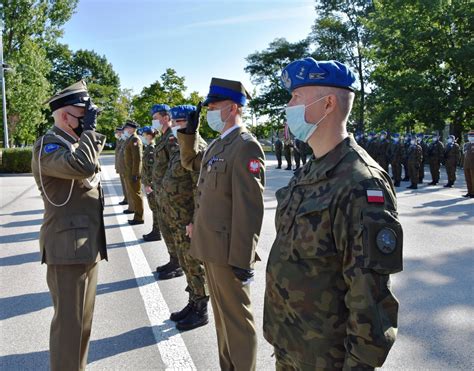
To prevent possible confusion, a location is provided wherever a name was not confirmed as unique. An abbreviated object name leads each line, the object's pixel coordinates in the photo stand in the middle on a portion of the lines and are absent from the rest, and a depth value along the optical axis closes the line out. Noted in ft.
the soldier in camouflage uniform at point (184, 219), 13.61
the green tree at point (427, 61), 87.51
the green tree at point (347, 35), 142.82
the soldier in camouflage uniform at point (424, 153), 57.89
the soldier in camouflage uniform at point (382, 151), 63.56
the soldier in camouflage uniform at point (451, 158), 51.52
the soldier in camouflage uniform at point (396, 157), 56.03
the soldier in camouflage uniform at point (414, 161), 50.97
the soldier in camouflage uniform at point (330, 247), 5.01
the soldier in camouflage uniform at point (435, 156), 55.31
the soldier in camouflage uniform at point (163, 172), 17.79
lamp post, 73.86
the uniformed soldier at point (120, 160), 34.99
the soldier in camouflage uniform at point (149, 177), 23.95
